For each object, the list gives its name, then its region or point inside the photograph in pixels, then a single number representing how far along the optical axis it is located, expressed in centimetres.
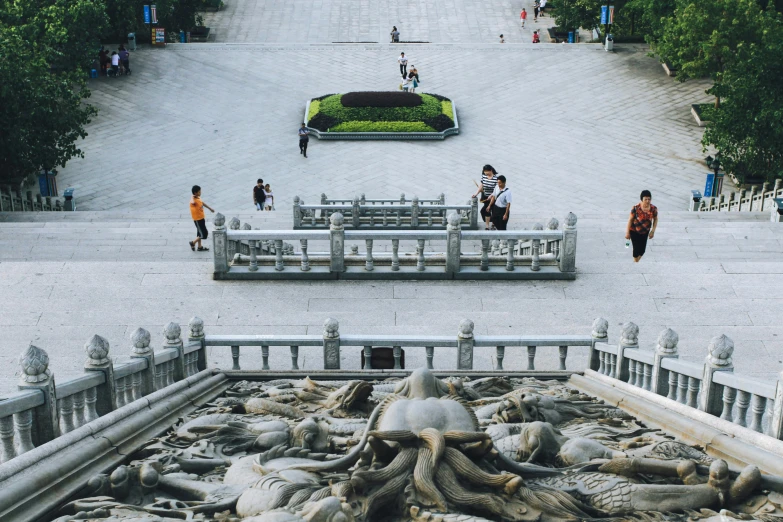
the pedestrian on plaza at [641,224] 1808
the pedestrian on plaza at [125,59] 4178
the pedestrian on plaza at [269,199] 2841
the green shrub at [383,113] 3716
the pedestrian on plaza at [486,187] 2155
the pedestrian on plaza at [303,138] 3412
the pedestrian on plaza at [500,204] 2019
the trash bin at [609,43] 4475
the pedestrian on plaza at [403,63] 4150
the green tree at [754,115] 2922
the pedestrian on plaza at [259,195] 2772
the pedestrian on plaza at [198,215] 1989
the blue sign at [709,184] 3081
